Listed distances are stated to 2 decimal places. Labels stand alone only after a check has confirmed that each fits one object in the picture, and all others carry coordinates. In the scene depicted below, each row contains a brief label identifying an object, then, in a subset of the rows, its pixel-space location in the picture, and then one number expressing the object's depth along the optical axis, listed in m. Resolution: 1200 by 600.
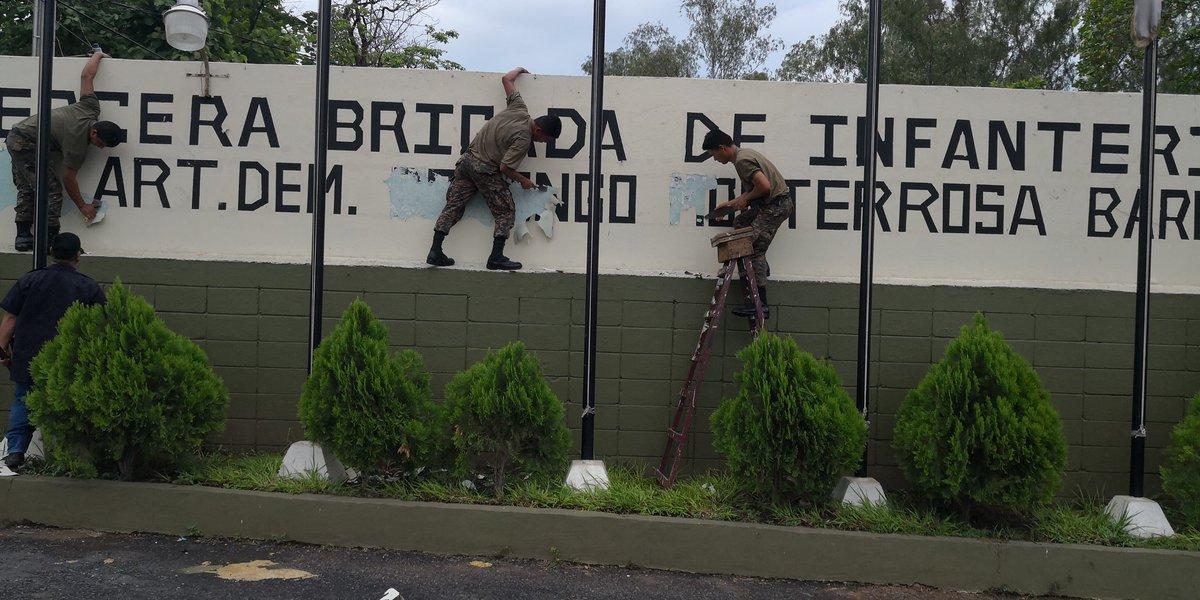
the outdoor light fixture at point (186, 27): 5.98
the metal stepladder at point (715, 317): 6.09
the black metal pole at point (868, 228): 5.93
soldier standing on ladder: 6.20
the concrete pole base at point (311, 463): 5.87
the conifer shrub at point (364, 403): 5.50
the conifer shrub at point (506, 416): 5.55
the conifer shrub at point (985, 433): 5.24
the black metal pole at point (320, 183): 6.06
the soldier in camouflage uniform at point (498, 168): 6.36
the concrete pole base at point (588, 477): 5.77
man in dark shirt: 5.88
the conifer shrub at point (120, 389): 5.42
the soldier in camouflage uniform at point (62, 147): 6.38
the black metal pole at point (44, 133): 6.03
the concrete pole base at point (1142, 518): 5.51
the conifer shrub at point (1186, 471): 5.54
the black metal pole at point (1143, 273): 5.65
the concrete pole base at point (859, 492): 5.71
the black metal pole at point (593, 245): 6.03
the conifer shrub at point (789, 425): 5.35
